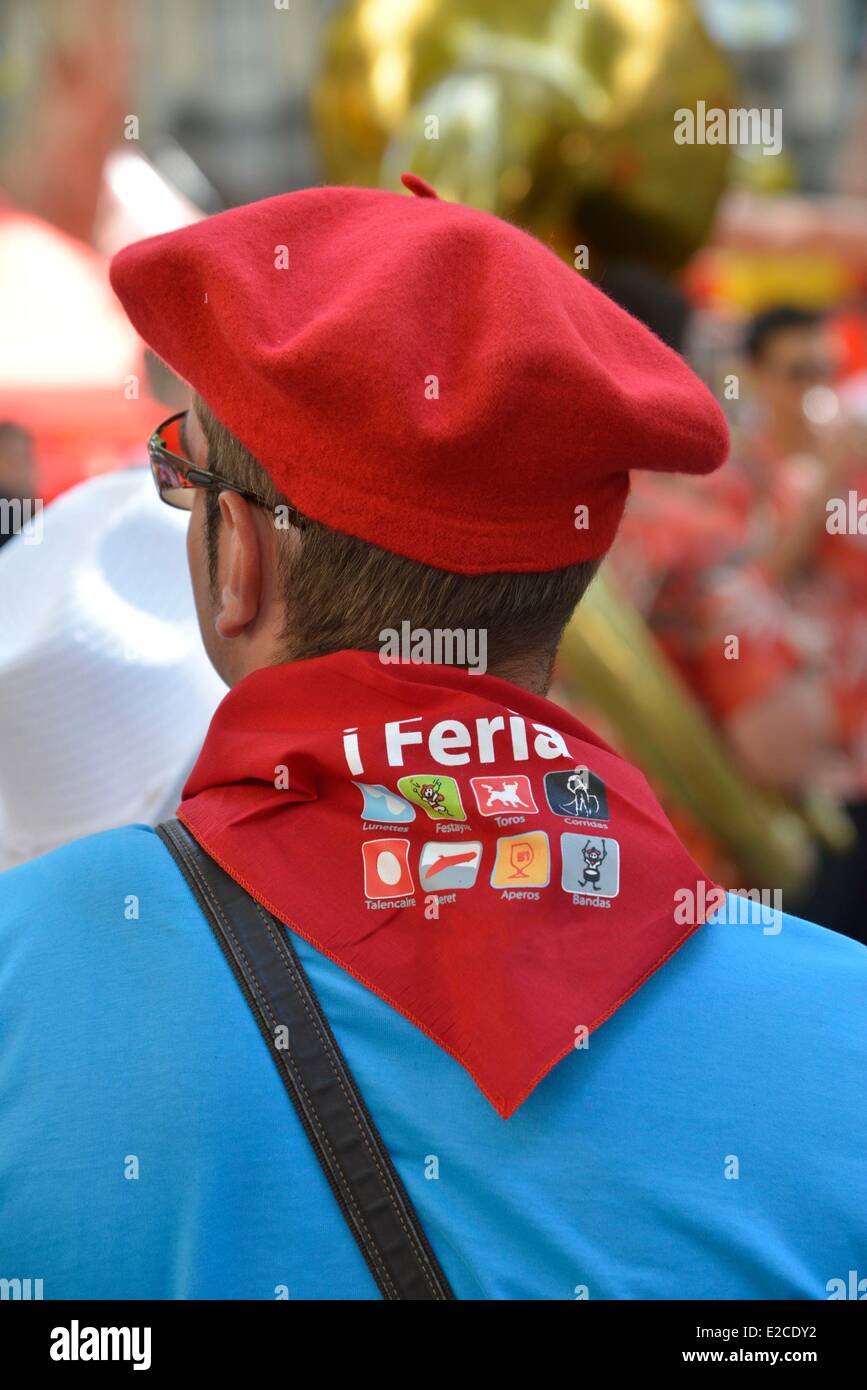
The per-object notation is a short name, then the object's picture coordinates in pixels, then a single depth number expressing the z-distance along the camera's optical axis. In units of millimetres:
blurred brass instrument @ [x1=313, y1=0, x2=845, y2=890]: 4445
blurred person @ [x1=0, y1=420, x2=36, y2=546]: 3186
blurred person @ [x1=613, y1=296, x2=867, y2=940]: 3625
